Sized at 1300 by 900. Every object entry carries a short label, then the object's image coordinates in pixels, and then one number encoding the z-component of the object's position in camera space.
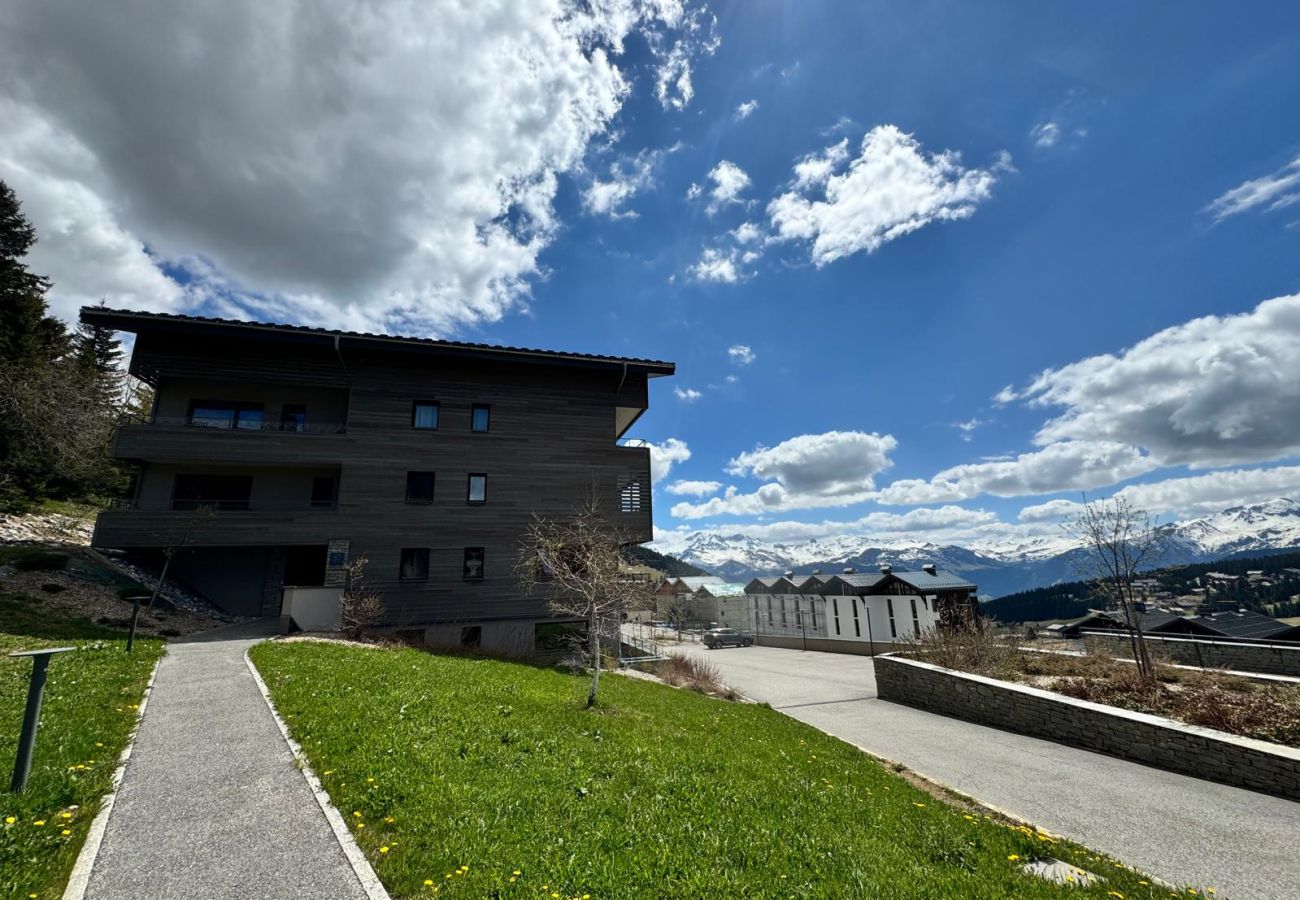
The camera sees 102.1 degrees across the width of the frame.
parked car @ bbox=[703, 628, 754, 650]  44.97
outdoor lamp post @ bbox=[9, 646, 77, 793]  5.09
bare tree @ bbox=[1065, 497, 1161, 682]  16.58
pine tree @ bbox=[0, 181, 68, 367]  26.14
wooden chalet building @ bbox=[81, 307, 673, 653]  20.73
